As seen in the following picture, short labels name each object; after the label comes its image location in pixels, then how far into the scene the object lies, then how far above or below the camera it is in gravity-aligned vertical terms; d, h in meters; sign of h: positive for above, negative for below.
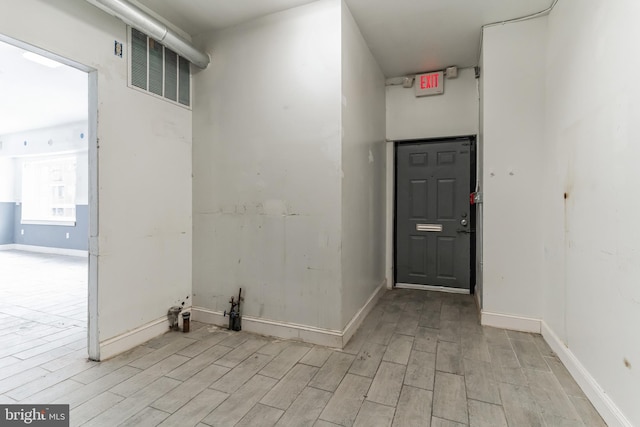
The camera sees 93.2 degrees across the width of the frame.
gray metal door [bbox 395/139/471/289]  4.21 -0.02
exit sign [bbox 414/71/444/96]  4.12 +1.77
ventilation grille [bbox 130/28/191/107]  2.64 +1.33
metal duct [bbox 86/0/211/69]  2.19 +1.49
